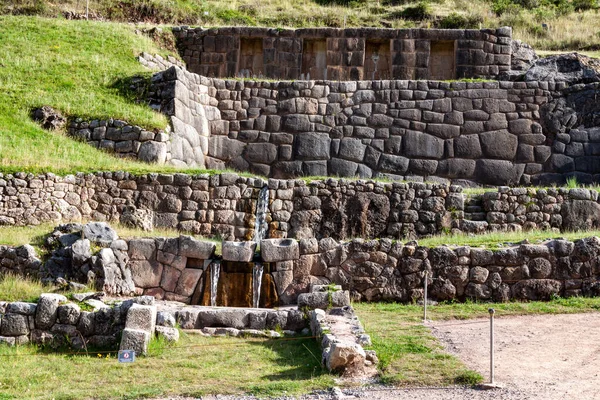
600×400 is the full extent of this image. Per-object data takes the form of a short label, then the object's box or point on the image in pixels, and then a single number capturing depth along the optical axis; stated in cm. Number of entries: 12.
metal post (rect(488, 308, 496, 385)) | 934
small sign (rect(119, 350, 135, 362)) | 1073
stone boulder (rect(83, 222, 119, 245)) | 1520
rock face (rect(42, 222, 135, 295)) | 1457
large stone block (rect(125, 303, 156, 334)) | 1135
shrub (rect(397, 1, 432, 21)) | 3697
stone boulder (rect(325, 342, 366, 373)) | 997
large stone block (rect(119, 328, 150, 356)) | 1108
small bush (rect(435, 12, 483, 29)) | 3506
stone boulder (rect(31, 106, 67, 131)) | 2081
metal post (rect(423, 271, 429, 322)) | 1291
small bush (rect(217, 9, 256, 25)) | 3443
